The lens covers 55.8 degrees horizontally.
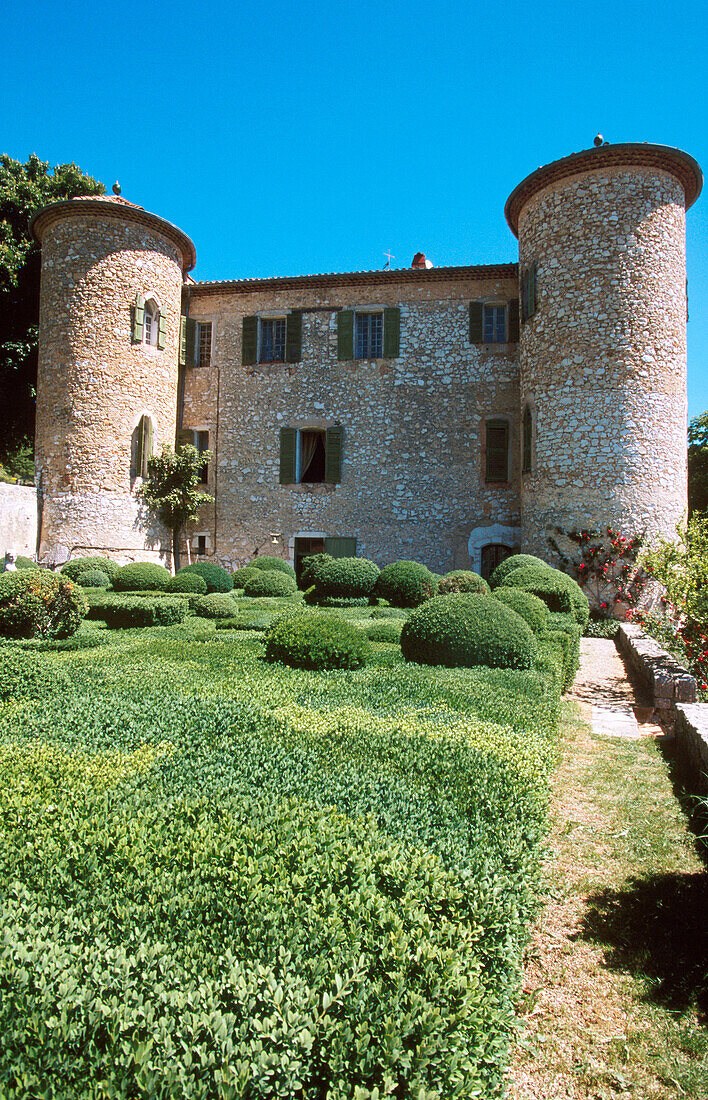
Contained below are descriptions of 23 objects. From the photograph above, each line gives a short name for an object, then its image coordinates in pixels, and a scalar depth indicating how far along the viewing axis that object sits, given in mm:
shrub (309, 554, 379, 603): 14680
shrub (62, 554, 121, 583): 15117
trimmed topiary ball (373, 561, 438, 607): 14062
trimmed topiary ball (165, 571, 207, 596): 14586
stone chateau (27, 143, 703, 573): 14719
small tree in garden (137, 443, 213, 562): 17719
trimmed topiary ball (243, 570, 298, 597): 15156
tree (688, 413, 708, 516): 25609
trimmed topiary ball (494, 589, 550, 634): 8367
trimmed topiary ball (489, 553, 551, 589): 12648
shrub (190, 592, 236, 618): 12203
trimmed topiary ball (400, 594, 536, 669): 6824
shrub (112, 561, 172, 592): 14367
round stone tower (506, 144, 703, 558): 14555
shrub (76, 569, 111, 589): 14836
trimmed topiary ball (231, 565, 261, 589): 16188
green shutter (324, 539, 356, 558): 18141
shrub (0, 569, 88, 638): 8672
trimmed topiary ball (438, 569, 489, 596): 11195
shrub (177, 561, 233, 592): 15562
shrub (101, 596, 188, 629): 10836
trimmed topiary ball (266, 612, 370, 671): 6992
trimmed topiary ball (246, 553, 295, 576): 16891
